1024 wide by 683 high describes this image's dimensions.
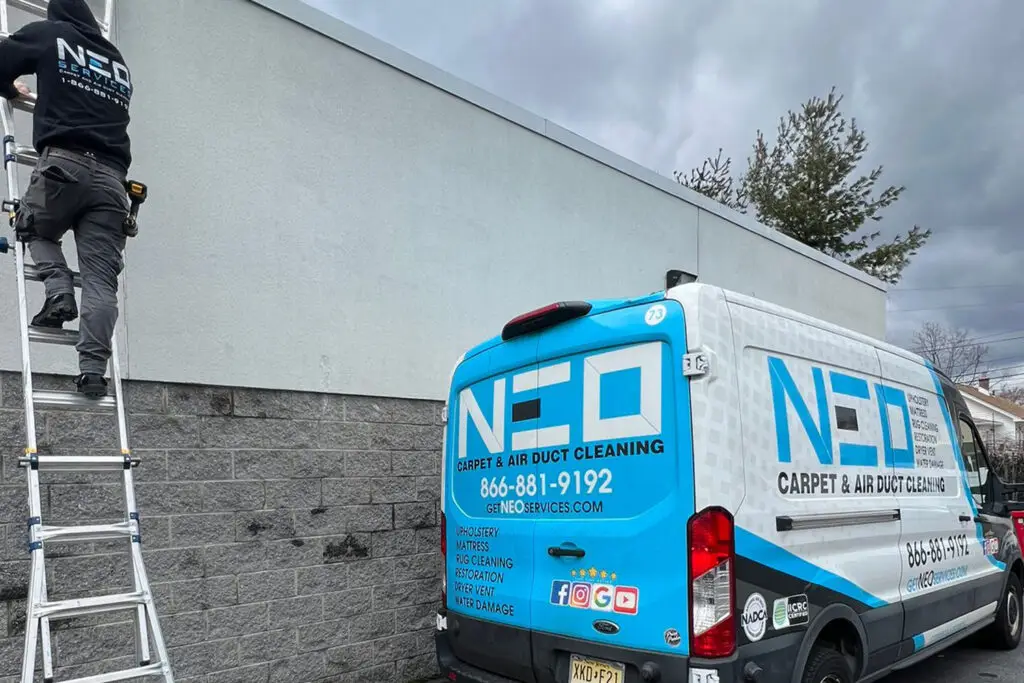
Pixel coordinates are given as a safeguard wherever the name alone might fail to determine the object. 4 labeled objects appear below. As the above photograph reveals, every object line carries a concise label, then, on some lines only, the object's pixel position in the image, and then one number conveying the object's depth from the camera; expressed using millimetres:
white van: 3006
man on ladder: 3133
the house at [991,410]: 41594
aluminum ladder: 2582
